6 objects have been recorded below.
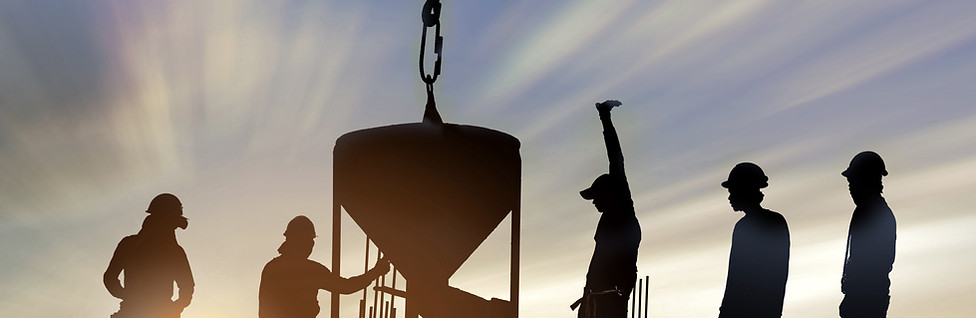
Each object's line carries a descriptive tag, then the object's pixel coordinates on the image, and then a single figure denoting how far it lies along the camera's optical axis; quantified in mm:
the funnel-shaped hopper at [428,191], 12398
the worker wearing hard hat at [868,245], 10891
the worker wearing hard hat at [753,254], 11039
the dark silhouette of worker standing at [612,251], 11797
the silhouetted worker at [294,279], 12617
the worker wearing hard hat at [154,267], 13586
